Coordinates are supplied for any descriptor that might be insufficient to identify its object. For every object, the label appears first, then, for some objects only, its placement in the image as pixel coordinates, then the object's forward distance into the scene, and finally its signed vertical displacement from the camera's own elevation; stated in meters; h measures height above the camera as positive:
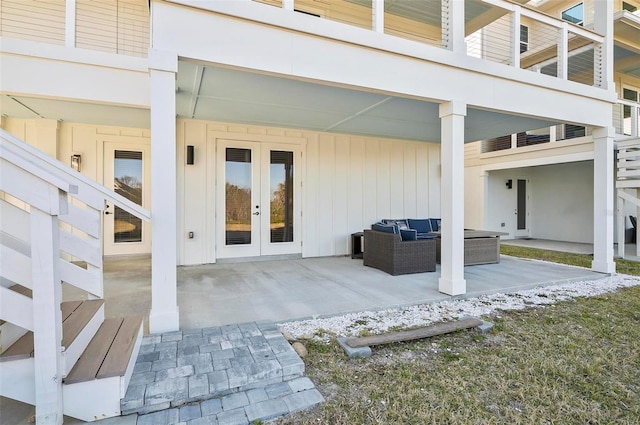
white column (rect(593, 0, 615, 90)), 5.36 +2.81
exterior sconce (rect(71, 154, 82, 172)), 5.87 +0.94
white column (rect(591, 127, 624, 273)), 5.46 +0.19
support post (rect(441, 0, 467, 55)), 4.02 +2.41
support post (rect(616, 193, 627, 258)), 7.41 -0.36
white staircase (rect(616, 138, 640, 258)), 7.09 +0.79
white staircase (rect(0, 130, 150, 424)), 1.55 -0.65
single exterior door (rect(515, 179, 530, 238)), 11.41 +0.10
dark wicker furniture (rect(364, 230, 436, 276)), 5.13 -0.73
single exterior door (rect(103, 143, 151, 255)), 6.23 +0.40
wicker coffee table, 5.95 -0.71
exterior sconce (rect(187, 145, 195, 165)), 5.90 +1.06
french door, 6.22 +0.25
